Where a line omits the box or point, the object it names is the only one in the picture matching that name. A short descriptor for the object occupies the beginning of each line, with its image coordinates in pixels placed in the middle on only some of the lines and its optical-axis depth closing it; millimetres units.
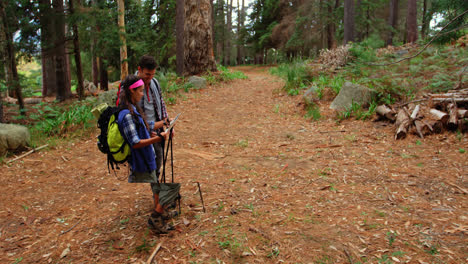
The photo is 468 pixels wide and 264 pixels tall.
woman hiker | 2885
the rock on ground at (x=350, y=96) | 7629
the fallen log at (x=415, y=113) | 5975
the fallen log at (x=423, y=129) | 5756
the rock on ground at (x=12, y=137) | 5891
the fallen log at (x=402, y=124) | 5820
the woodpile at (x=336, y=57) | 11031
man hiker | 3288
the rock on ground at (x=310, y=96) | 8559
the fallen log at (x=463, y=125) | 5498
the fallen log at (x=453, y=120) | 5554
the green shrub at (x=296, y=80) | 10570
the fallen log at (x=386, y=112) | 6585
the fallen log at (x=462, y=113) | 5513
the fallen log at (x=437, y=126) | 5699
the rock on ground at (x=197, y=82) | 11893
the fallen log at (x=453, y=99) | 5785
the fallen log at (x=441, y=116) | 5664
